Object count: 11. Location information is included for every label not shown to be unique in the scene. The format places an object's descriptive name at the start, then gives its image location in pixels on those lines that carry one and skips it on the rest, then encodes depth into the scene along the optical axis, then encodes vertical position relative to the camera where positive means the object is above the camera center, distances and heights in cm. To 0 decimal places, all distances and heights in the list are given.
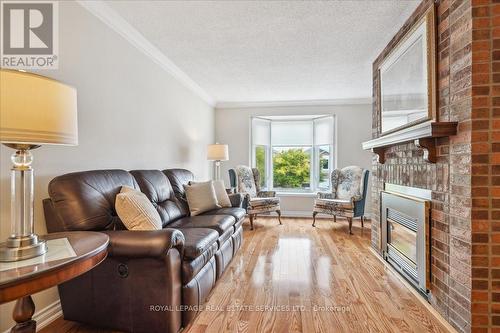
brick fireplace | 157 -2
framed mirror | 199 +80
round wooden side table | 91 -42
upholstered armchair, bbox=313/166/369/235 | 429 -52
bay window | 568 +32
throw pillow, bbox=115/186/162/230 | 182 -33
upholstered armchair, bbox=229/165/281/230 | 454 -50
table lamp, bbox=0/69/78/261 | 104 +17
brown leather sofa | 158 -67
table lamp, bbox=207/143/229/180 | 468 +27
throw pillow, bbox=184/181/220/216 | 301 -37
